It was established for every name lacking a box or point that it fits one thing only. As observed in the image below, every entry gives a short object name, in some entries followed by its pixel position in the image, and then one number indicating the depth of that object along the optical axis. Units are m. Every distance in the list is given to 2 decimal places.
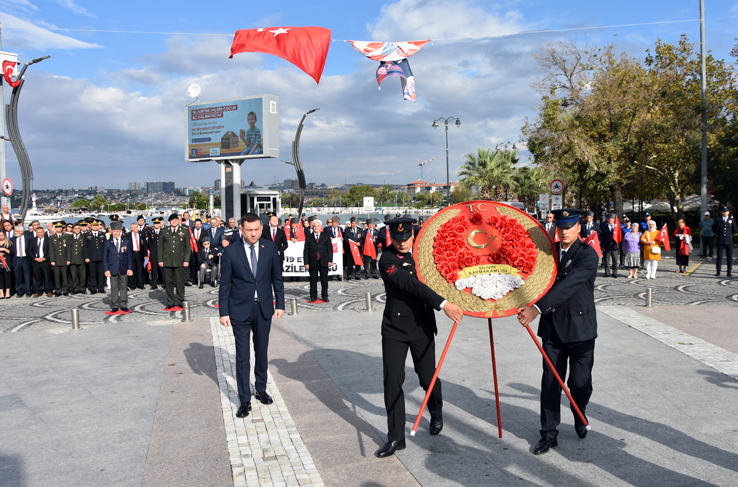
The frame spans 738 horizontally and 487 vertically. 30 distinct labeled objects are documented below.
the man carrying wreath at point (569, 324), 4.50
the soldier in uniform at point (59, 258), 14.35
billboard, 41.06
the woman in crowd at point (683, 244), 16.58
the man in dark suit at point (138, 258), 15.31
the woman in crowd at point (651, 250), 15.48
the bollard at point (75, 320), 10.05
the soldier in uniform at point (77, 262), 14.51
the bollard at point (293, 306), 11.24
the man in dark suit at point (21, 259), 14.29
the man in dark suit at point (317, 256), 12.38
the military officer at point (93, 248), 14.62
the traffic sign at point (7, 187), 20.23
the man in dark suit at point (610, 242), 15.95
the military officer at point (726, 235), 15.62
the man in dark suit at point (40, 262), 14.46
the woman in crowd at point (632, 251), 16.05
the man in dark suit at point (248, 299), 5.73
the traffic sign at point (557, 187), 17.70
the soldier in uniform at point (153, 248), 15.37
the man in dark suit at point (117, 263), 11.03
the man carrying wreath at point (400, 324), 4.54
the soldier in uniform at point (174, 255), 11.42
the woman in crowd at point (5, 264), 13.92
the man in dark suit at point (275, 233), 12.73
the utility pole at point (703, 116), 22.45
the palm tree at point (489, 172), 37.50
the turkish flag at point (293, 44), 10.45
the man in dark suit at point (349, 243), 17.15
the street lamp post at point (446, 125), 36.44
